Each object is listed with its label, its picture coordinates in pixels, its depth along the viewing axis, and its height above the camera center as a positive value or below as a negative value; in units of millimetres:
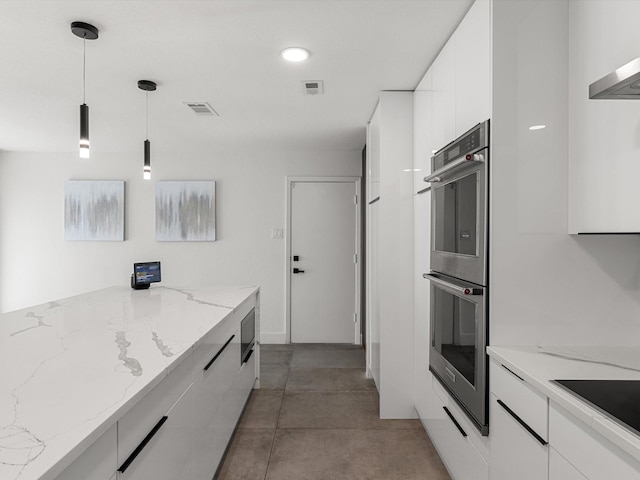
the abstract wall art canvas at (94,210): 5117 +297
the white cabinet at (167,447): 1212 -697
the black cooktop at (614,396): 1039 -438
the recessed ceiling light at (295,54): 2375 +1036
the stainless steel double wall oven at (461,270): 1712 -155
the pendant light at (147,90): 2854 +1002
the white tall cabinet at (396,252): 3004 -115
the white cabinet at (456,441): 1850 -1011
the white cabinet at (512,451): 1340 -732
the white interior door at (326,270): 5156 -418
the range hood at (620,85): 1023 +396
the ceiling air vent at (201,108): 3363 +1039
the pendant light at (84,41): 2070 +1003
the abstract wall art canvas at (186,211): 5102 +288
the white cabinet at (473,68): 1710 +734
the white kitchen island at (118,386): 908 -423
